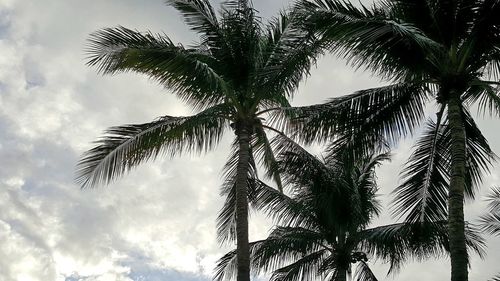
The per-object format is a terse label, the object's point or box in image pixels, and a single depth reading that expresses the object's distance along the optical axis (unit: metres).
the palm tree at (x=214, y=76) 13.09
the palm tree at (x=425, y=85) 10.54
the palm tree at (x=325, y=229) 14.95
